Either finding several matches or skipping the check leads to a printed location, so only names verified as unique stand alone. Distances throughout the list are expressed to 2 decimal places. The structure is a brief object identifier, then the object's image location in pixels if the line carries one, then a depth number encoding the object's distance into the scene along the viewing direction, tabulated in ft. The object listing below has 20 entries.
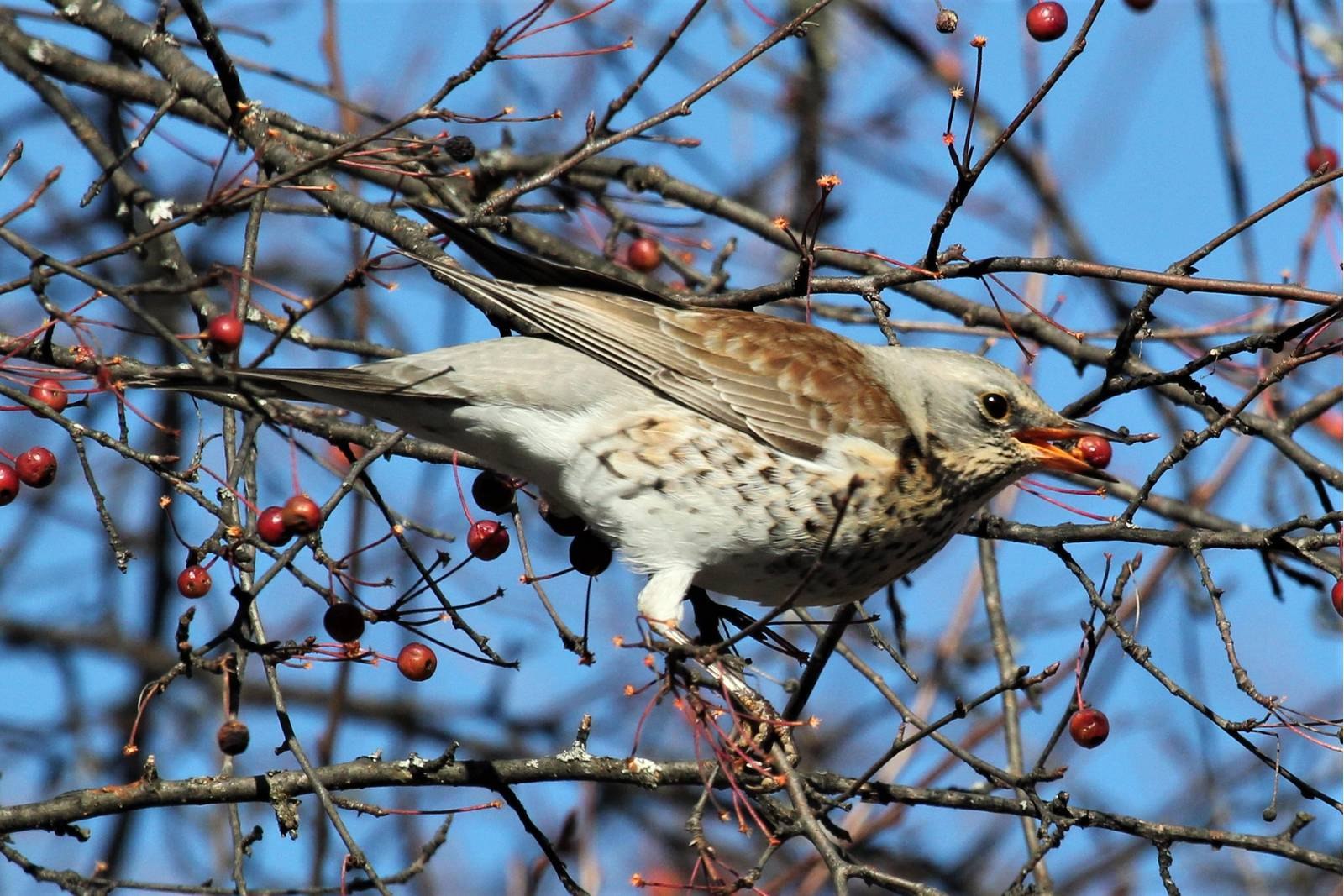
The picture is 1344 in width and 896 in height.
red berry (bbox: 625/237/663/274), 41.29
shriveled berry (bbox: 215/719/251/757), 24.06
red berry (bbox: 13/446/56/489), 27.20
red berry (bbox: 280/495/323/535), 23.50
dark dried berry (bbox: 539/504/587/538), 34.09
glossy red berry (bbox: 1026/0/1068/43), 29.86
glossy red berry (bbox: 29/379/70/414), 26.25
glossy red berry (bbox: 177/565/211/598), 25.17
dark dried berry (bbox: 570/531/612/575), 32.53
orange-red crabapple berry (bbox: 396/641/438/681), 27.58
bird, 30.22
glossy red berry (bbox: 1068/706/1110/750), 27.09
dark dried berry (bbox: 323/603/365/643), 26.76
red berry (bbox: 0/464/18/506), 26.61
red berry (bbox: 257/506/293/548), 24.39
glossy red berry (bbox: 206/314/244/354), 22.93
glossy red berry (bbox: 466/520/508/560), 29.63
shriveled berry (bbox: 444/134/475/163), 29.17
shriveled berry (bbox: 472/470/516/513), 31.40
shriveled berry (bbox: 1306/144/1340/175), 38.13
